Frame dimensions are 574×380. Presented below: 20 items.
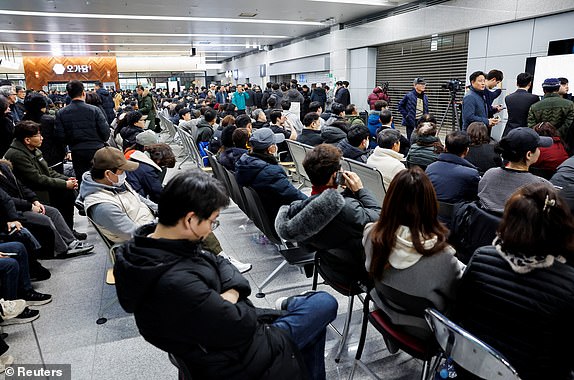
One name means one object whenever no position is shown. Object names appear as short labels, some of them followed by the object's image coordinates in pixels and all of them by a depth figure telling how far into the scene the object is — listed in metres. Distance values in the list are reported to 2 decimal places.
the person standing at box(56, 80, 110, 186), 4.29
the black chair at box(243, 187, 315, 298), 2.57
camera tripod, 6.69
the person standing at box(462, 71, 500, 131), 5.09
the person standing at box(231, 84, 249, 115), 12.09
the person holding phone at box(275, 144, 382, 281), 1.95
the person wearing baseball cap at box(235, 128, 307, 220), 2.92
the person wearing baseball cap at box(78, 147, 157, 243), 2.48
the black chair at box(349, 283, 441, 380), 1.59
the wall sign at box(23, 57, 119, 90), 21.05
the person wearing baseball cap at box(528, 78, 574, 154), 4.73
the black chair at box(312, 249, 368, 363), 2.08
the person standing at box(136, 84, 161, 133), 8.23
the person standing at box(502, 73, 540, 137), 5.29
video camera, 6.45
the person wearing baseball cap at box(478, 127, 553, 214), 2.30
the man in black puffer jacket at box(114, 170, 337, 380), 1.19
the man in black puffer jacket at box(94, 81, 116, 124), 8.22
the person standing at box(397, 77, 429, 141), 6.66
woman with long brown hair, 1.55
